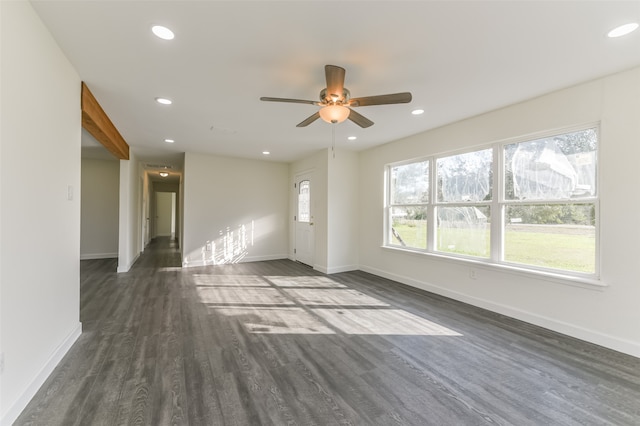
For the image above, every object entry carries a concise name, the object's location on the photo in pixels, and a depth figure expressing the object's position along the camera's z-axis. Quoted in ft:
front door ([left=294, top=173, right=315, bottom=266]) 20.97
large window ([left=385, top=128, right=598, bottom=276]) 9.49
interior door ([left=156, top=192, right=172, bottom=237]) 44.08
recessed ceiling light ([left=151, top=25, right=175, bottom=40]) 6.44
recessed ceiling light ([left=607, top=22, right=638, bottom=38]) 6.32
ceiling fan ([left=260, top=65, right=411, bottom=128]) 7.61
